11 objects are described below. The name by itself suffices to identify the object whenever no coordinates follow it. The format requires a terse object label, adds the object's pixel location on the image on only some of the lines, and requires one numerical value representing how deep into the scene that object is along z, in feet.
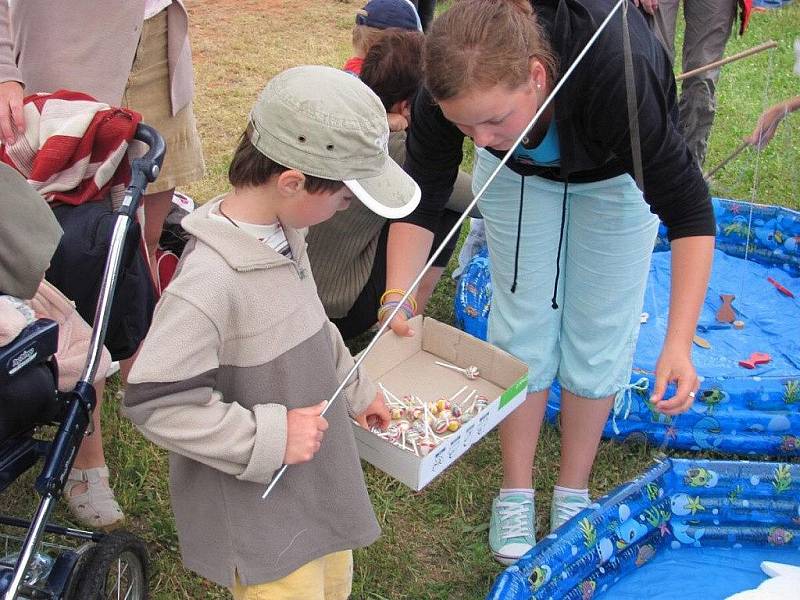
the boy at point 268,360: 4.76
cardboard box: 6.80
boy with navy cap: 10.18
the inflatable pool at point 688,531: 7.38
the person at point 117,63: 7.83
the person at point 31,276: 5.36
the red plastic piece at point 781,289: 11.76
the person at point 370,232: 9.04
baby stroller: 5.28
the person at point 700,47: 14.20
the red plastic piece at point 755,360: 10.30
